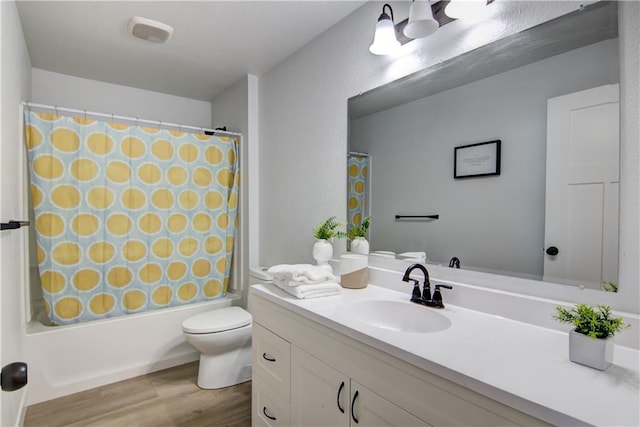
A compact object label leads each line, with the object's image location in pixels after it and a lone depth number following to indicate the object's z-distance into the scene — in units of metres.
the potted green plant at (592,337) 0.75
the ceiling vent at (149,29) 1.88
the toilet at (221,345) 2.06
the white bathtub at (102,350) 2.02
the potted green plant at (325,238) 1.77
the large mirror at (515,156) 0.98
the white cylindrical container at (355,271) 1.57
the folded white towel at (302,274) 1.42
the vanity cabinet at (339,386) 0.77
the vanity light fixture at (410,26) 1.29
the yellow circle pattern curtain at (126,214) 2.07
